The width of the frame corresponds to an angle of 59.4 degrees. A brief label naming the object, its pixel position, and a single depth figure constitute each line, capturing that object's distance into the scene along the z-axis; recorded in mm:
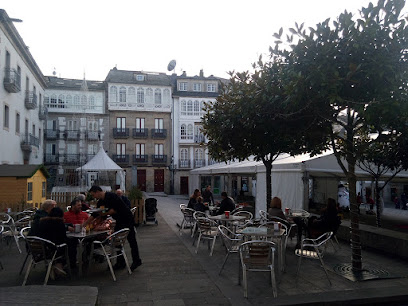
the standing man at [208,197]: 13547
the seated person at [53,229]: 5773
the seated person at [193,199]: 11742
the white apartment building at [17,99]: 19297
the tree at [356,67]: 5469
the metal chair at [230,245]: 6130
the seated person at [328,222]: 7656
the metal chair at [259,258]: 5062
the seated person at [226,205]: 9961
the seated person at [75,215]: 7133
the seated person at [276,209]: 7852
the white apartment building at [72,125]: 36719
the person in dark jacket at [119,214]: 6379
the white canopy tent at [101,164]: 18547
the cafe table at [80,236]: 5916
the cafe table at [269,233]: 5977
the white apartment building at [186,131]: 39875
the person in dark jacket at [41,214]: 6074
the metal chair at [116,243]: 5898
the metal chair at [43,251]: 5471
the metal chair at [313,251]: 5563
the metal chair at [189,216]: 10242
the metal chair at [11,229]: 8079
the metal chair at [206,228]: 7562
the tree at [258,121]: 7316
